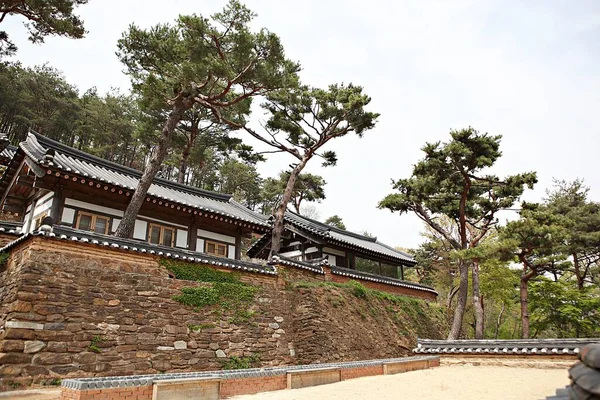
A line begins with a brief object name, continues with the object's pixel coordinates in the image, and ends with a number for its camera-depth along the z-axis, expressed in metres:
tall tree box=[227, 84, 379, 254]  18.83
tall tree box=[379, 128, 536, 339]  16.58
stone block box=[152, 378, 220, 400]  6.36
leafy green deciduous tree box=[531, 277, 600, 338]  19.53
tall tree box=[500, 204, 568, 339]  15.26
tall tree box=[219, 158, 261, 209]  37.34
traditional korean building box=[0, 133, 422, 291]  13.09
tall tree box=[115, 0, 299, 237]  13.04
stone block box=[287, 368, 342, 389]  8.43
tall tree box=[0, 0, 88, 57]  16.45
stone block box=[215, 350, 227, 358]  11.31
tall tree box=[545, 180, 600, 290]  24.03
